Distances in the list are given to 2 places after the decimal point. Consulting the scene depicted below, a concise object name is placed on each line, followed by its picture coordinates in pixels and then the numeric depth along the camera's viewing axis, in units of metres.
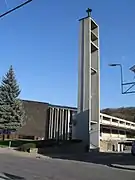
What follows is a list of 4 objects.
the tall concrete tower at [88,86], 23.45
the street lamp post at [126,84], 18.02
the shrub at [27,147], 19.72
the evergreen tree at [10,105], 26.04
